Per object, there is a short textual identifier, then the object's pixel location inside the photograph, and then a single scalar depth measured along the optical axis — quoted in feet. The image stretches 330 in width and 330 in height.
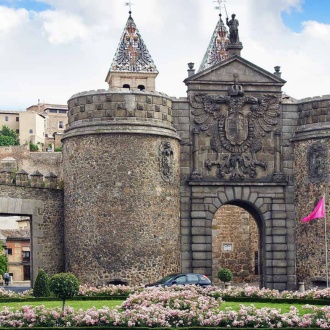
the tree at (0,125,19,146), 400.47
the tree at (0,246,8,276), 195.28
